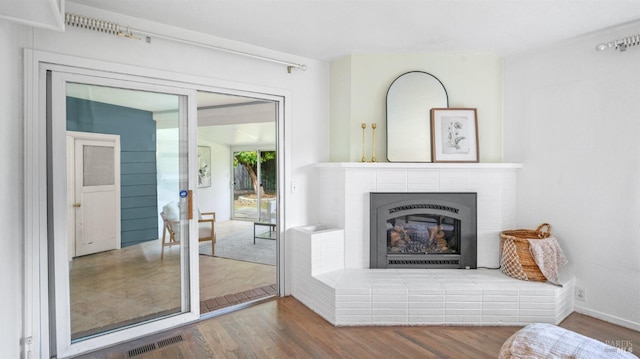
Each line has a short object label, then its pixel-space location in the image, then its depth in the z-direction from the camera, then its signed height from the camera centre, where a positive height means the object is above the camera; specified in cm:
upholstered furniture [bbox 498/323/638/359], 141 -76
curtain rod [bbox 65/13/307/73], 198 +97
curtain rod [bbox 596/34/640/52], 233 +97
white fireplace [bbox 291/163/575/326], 256 -84
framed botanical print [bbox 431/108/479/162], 305 +39
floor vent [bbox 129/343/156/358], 222 -118
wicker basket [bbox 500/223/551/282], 267 -67
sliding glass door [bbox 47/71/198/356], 214 -22
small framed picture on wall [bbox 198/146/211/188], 726 +27
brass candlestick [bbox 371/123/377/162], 311 +32
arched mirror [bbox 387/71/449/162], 307 +59
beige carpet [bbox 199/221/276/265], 465 -109
